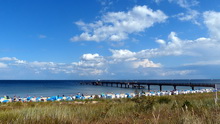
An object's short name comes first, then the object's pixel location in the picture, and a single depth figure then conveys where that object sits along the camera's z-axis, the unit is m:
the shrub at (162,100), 13.80
